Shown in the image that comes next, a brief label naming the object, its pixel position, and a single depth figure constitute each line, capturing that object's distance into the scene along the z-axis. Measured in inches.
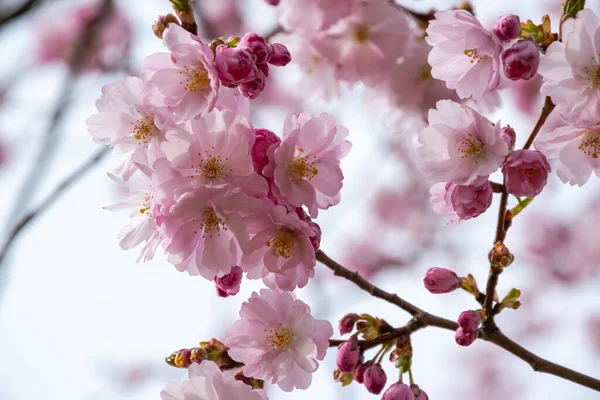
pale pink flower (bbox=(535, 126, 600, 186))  49.8
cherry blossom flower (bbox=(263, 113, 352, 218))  49.3
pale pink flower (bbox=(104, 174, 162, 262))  50.0
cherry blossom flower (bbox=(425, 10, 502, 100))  50.4
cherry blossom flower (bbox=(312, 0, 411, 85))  56.9
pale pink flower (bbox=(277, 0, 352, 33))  56.7
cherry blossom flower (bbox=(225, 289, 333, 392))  50.5
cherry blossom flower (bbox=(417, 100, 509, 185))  49.7
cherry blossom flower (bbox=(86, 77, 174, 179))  50.0
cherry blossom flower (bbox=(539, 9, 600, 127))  49.3
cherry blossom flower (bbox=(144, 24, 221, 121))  49.5
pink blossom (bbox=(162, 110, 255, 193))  49.1
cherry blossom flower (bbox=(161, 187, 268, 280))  49.0
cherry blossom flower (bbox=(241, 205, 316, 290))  49.3
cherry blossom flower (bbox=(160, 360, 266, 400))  50.3
